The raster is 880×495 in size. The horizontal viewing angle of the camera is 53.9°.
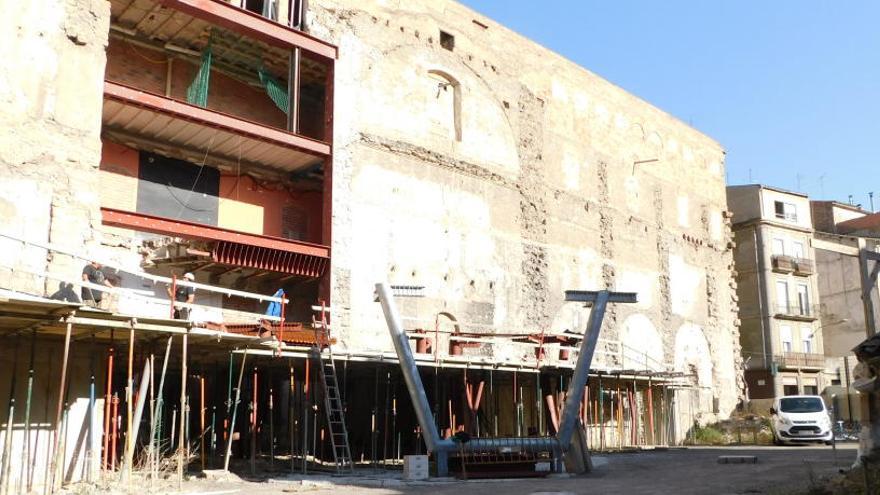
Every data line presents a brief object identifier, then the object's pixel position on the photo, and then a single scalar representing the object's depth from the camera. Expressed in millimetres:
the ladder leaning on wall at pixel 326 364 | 16453
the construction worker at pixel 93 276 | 14516
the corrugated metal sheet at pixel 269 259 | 19375
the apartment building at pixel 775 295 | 45156
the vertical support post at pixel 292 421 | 16453
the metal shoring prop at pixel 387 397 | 18348
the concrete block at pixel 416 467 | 14852
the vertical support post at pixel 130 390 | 12672
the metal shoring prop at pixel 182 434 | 13109
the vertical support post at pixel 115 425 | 13627
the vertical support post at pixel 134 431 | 12695
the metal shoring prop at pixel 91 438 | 13781
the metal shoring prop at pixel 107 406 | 13149
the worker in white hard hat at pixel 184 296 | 16244
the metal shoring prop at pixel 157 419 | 13148
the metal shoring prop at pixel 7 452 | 12109
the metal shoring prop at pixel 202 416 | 15025
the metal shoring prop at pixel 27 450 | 12623
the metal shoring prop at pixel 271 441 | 16766
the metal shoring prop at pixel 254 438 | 15823
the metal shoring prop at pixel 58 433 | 11798
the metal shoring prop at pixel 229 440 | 15365
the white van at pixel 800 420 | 24438
